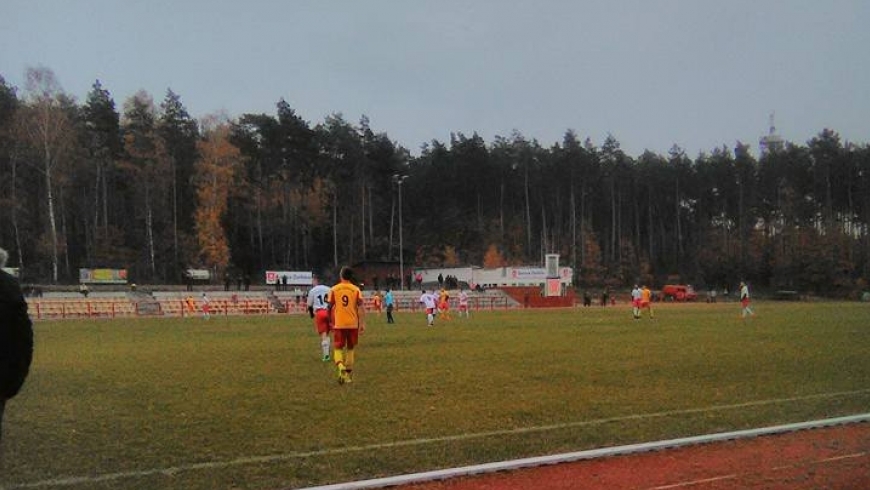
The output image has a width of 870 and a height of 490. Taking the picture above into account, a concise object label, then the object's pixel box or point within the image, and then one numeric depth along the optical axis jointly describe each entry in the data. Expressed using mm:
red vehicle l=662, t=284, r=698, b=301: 77625
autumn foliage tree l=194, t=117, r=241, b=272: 69062
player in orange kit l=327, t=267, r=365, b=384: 12086
